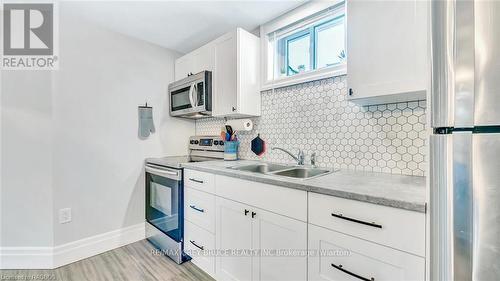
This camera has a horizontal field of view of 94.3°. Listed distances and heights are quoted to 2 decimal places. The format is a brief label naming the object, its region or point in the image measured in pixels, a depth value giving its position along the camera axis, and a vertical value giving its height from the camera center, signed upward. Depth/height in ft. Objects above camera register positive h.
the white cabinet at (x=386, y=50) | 3.73 +1.52
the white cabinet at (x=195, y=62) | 7.55 +2.70
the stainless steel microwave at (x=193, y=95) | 7.47 +1.48
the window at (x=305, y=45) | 5.91 +2.68
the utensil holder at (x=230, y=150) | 7.70 -0.39
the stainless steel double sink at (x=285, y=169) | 5.82 -0.84
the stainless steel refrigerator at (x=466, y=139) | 1.40 -0.02
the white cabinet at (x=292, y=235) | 3.08 -1.67
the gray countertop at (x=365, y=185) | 3.04 -0.78
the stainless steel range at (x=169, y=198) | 6.70 -1.84
